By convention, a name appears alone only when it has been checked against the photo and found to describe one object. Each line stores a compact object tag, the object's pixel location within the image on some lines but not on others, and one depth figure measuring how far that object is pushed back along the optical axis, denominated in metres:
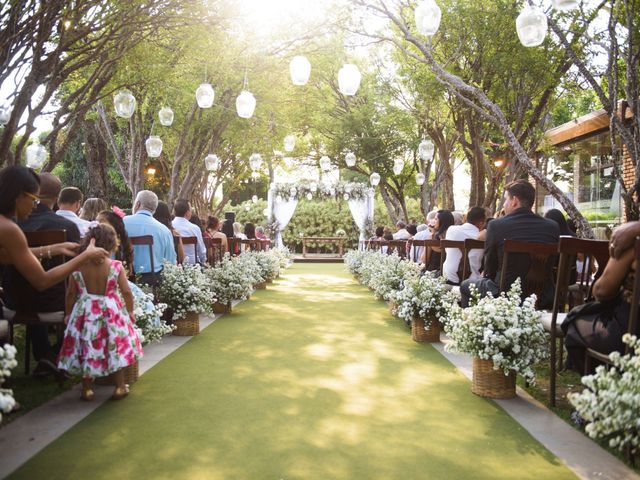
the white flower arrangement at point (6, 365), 2.55
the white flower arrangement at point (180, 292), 7.16
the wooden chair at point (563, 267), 4.24
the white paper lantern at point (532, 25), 6.27
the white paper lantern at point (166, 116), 10.96
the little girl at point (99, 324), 4.34
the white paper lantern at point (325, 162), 23.20
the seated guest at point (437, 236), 9.03
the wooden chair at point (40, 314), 4.63
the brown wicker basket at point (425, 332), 7.21
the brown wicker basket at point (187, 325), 7.39
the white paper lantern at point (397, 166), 20.09
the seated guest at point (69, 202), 6.28
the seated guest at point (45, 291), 4.87
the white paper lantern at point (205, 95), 9.46
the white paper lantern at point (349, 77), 8.28
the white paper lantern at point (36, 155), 9.52
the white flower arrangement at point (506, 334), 4.47
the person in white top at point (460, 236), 7.51
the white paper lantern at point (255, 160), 17.46
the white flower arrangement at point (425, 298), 6.93
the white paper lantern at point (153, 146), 11.80
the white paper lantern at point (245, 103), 9.11
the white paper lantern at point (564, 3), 5.46
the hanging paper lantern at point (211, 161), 16.09
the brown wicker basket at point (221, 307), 9.44
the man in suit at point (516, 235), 5.47
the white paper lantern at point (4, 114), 8.09
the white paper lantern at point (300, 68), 8.20
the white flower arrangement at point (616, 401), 2.76
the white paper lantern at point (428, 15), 6.97
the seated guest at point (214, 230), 11.96
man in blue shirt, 7.17
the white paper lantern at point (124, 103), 8.91
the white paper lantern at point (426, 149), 13.93
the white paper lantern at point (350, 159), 20.46
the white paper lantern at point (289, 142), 16.42
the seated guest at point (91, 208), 7.16
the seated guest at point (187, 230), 9.29
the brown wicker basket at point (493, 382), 4.77
